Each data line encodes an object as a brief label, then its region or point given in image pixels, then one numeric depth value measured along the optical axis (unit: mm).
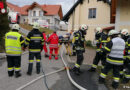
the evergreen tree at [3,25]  9106
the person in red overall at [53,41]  7598
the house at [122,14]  10000
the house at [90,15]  16016
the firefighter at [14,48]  4484
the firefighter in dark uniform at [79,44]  5031
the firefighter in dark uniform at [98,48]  5186
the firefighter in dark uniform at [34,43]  4828
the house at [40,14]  36281
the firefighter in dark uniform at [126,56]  4387
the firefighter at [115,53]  3869
